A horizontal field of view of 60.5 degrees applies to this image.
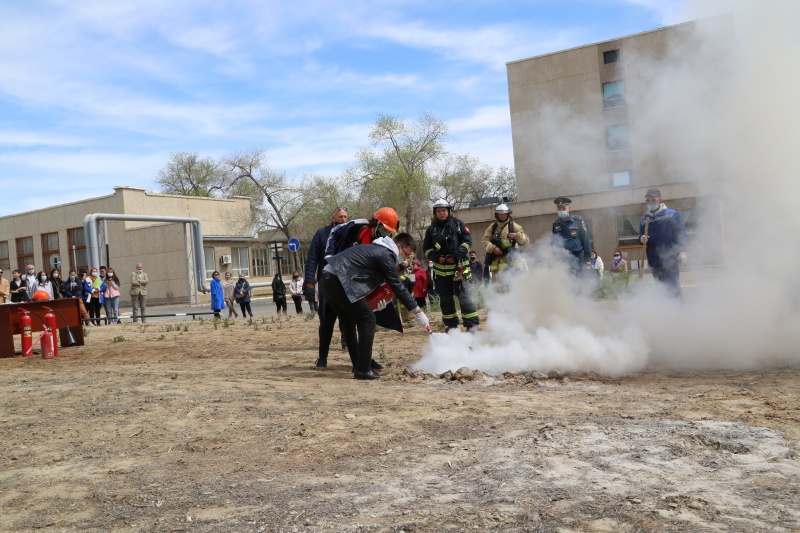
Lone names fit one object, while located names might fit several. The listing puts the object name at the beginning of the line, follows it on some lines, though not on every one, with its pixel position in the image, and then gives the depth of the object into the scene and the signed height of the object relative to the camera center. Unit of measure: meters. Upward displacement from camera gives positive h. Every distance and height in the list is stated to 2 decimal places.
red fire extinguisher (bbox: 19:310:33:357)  10.98 -0.65
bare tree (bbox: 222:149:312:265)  51.94 +5.28
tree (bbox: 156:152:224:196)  64.06 +9.75
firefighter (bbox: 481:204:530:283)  10.07 +0.25
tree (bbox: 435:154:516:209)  50.09 +5.75
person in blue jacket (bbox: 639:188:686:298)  9.20 +0.05
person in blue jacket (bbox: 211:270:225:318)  21.48 -0.50
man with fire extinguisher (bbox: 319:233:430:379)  7.21 -0.12
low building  44.31 +3.27
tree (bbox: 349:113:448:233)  48.41 +6.37
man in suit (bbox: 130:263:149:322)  20.77 -0.07
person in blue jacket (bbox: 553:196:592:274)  10.14 +0.28
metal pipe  29.28 +2.27
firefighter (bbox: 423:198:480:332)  9.08 +0.01
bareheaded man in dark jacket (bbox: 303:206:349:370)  8.27 -0.01
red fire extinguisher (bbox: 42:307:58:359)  10.99 -0.49
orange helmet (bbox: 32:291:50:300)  12.54 -0.03
